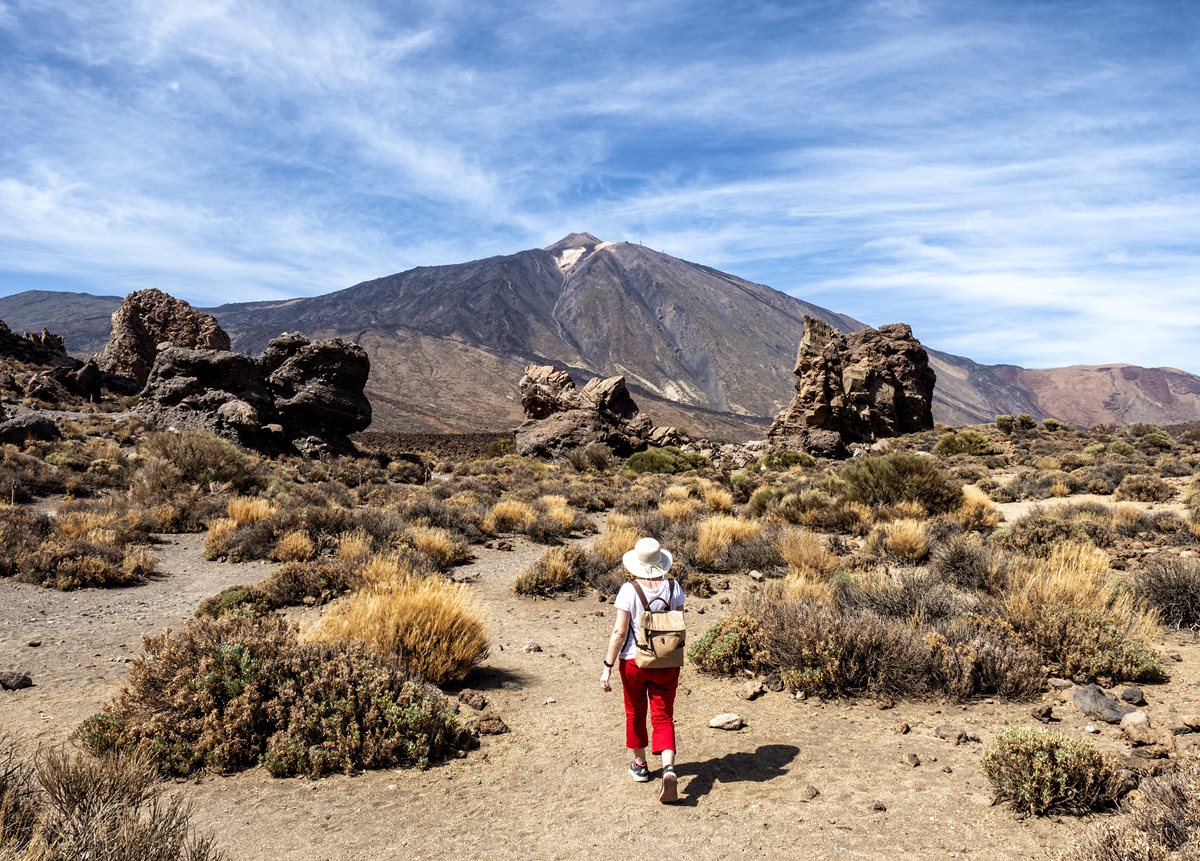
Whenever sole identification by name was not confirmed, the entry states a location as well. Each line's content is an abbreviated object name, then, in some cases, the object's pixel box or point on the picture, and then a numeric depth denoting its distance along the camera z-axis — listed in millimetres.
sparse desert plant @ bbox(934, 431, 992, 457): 27484
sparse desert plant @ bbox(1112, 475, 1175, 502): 14281
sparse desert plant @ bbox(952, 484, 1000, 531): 12023
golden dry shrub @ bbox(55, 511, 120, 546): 9859
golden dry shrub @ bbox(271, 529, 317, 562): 9797
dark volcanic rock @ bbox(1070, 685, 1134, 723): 4246
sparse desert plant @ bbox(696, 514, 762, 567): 10016
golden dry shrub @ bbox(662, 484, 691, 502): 16806
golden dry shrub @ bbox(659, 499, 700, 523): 13666
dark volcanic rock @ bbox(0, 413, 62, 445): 18655
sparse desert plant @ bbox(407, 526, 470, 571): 10078
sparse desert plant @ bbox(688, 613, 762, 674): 5699
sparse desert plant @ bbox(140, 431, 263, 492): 15836
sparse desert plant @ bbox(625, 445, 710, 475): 27094
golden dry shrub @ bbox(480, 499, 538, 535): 13151
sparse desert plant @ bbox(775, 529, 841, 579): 8641
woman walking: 3902
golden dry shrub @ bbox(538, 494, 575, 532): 13662
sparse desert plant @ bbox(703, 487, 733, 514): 15681
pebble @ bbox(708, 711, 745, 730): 4664
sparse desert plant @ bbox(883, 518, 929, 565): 9328
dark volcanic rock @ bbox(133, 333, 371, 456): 23391
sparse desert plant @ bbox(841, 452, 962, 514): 13227
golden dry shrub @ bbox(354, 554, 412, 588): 7480
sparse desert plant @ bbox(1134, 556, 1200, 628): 6113
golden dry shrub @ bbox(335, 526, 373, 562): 8891
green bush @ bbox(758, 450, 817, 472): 27727
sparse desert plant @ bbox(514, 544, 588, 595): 8805
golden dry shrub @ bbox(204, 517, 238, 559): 10219
